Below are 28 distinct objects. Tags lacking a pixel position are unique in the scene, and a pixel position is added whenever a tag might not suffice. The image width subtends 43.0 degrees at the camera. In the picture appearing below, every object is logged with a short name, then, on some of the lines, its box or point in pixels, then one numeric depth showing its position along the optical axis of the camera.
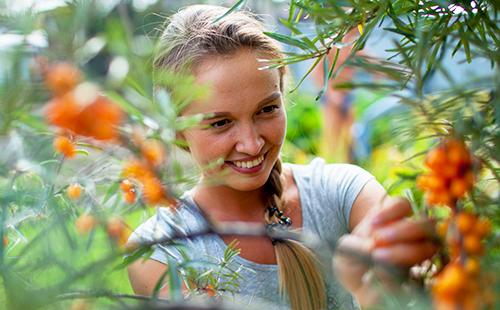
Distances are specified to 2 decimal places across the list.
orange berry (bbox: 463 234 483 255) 0.37
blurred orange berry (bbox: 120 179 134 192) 0.59
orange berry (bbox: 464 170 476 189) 0.39
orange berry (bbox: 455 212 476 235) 0.38
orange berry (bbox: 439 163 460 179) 0.39
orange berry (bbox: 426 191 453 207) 0.40
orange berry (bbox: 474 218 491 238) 0.38
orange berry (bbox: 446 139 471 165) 0.39
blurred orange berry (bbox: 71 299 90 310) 0.46
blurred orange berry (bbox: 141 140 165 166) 0.47
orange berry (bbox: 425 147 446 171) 0.40
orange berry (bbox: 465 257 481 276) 0.35
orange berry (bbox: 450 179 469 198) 0.39
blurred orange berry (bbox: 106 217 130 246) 0.52
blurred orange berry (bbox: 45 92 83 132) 0.34
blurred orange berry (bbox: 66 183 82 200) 0.62
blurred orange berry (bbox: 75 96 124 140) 0.35
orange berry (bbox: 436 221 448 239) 0.41
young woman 1.14
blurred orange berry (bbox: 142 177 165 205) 0.50
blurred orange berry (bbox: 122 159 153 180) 0.48
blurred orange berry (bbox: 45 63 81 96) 0.36
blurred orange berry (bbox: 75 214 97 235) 0.52
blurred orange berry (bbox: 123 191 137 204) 0.58
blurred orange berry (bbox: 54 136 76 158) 0.56
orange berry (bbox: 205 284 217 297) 0.79
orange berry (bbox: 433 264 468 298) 0.34
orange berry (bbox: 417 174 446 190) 0.40
